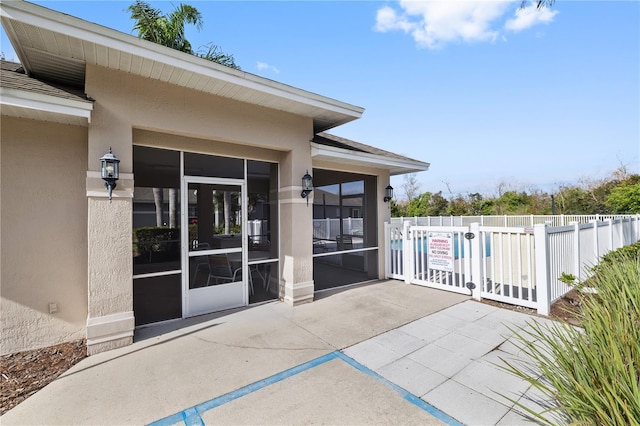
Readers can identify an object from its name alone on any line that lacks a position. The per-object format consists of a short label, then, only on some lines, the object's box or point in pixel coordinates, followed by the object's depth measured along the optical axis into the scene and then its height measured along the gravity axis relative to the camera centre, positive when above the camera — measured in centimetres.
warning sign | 631 -85
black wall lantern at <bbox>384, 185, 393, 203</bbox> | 785 +65
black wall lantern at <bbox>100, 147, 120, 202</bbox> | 374 +71
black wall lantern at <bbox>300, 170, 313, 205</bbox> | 570 +67
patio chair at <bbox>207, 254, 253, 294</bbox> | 524 -99
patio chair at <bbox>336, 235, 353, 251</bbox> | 730 -66
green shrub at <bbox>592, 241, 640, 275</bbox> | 429 -95
